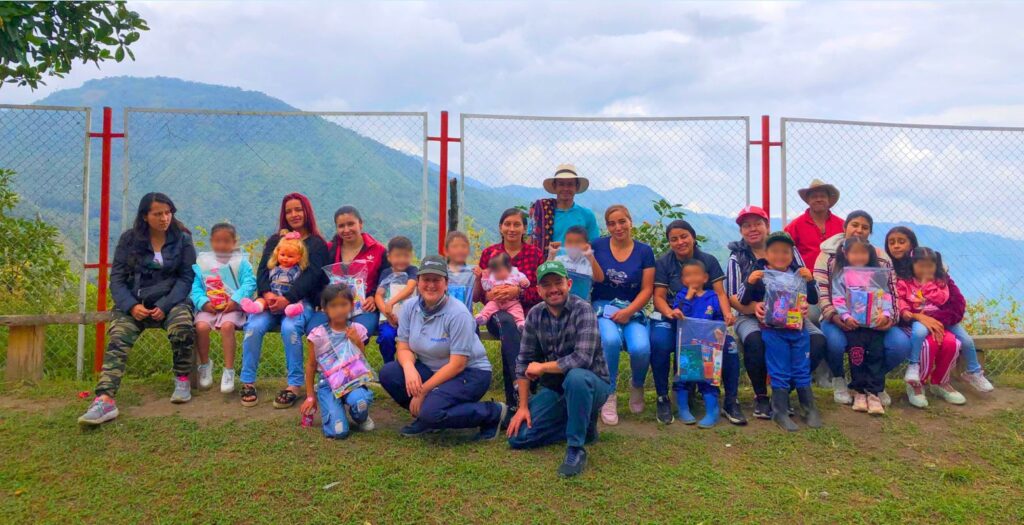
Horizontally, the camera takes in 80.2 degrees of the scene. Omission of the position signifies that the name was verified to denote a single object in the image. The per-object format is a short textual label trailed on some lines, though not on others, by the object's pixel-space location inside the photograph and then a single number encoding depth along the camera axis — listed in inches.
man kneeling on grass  140.9
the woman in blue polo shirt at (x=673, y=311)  165.9
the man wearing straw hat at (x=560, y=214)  194.7
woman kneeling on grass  146.5
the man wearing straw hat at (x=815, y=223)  195.8
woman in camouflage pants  171.9
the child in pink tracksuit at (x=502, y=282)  171.6
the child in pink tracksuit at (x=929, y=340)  175.0
